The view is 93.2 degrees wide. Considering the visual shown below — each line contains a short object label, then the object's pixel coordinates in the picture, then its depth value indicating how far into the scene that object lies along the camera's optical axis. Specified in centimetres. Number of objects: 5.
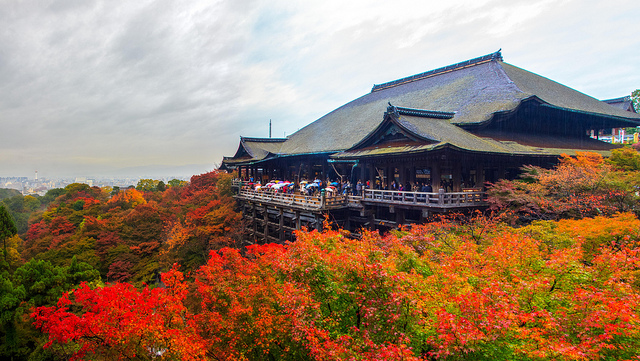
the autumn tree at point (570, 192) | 1259
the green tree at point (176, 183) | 6264
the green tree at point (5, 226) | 2403
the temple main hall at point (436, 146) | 1627
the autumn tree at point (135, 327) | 895
